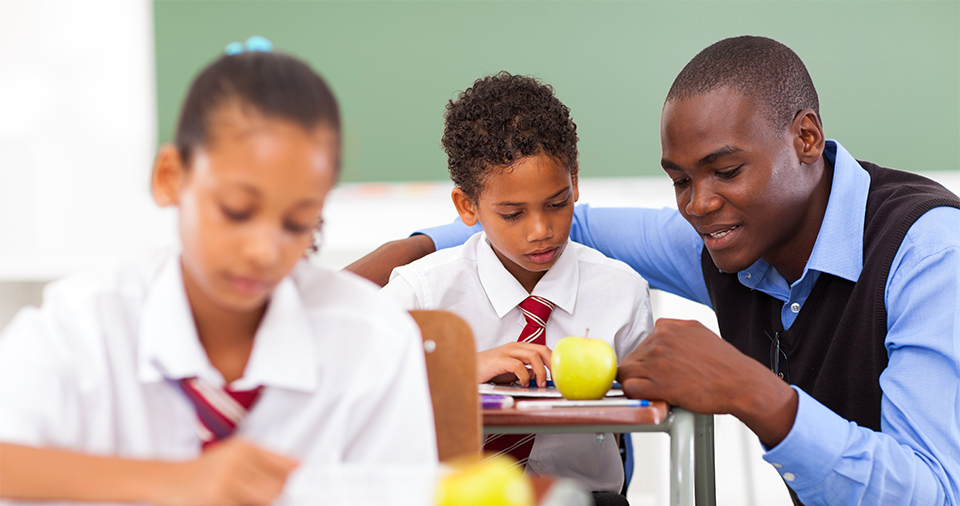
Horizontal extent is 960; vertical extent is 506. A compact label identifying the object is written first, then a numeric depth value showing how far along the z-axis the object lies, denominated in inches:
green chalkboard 129.6
